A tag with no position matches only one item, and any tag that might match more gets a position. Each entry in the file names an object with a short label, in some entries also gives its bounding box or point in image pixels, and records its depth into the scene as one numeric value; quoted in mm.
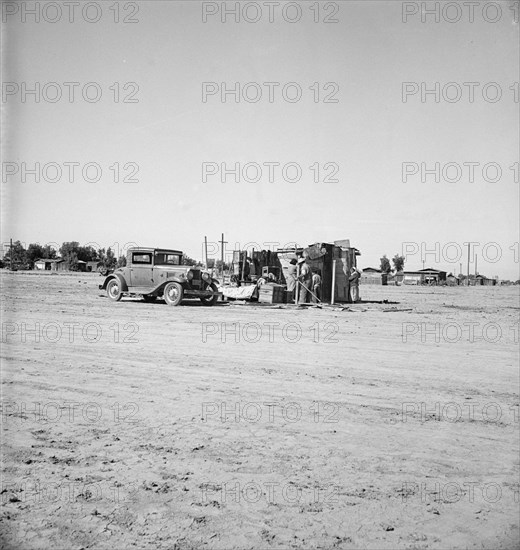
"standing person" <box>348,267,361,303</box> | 19616
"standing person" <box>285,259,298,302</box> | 17891
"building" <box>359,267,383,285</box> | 53000
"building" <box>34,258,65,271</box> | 66188
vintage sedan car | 15625
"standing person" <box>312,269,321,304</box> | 17797
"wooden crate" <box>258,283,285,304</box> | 17781
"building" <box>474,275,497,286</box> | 69306
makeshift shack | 18500
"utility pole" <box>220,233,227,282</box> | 33688
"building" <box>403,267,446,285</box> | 65688
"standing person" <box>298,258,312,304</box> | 17578
